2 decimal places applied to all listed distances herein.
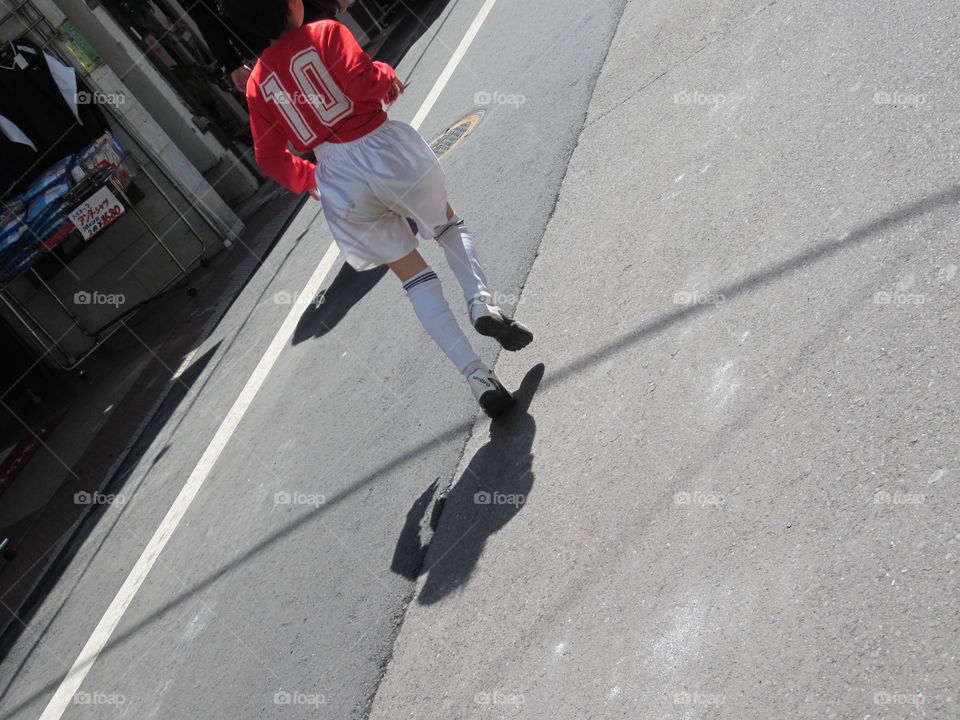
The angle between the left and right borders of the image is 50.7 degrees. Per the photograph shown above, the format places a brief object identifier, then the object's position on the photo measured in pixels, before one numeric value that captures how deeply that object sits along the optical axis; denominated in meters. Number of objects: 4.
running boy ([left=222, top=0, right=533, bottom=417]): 4.67
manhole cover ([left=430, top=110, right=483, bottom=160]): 8.99
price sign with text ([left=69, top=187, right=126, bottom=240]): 11.16
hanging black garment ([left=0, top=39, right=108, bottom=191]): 11.48
